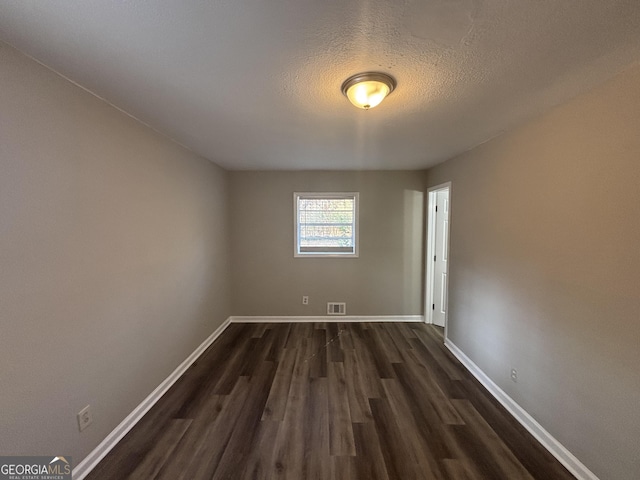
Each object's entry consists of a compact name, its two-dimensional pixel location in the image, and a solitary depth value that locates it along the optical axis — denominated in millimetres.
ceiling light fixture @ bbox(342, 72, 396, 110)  1422
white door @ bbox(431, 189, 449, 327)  3869
